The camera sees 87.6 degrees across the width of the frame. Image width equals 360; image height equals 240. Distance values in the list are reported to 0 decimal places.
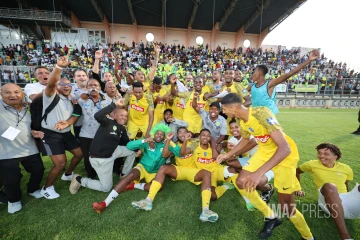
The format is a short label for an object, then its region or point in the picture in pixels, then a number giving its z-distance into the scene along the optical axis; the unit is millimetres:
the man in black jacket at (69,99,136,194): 3432
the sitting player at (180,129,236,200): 3561
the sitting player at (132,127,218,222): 2906
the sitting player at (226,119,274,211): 2984
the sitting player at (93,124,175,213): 3605
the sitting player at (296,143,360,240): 2467
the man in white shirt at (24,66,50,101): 3637
